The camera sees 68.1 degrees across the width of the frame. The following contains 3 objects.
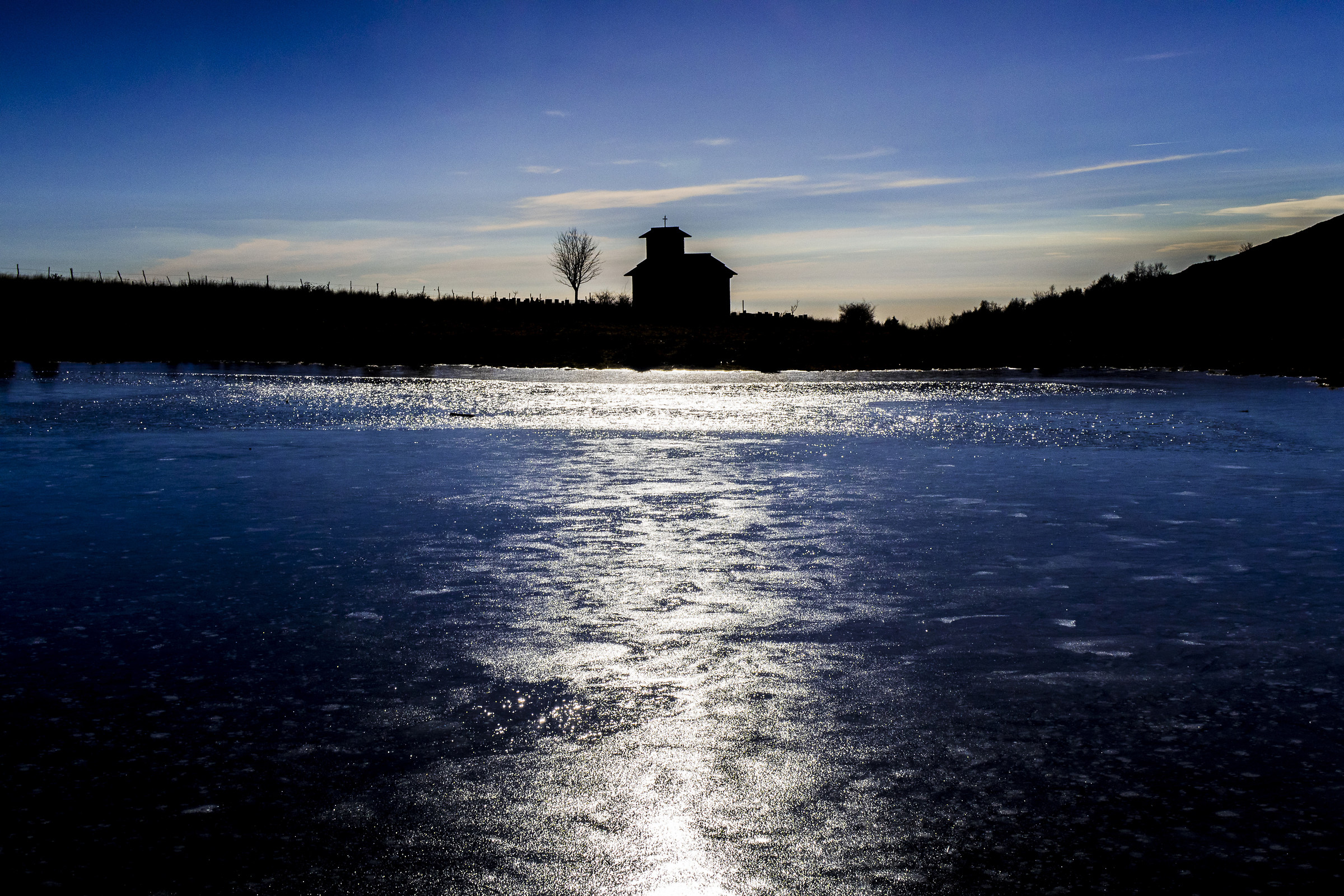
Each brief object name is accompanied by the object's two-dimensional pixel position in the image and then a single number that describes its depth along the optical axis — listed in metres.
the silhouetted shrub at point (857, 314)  61.41
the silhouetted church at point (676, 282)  66.75
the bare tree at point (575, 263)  102.25
